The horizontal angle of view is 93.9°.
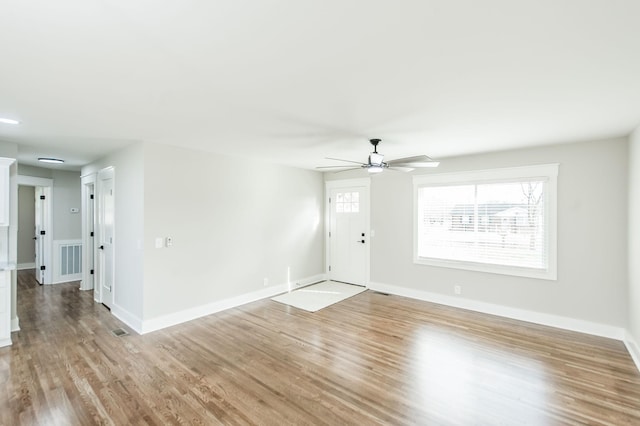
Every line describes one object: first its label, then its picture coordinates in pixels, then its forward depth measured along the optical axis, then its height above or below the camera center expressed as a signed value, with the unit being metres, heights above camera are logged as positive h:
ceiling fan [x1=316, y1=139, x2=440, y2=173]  3.41 +0.60
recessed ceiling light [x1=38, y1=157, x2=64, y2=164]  5.18 +0.97
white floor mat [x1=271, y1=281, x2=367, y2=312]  5.08 -1.52
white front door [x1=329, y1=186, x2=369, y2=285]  6.21 -0.44
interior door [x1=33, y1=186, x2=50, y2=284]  6.39 -0.46
